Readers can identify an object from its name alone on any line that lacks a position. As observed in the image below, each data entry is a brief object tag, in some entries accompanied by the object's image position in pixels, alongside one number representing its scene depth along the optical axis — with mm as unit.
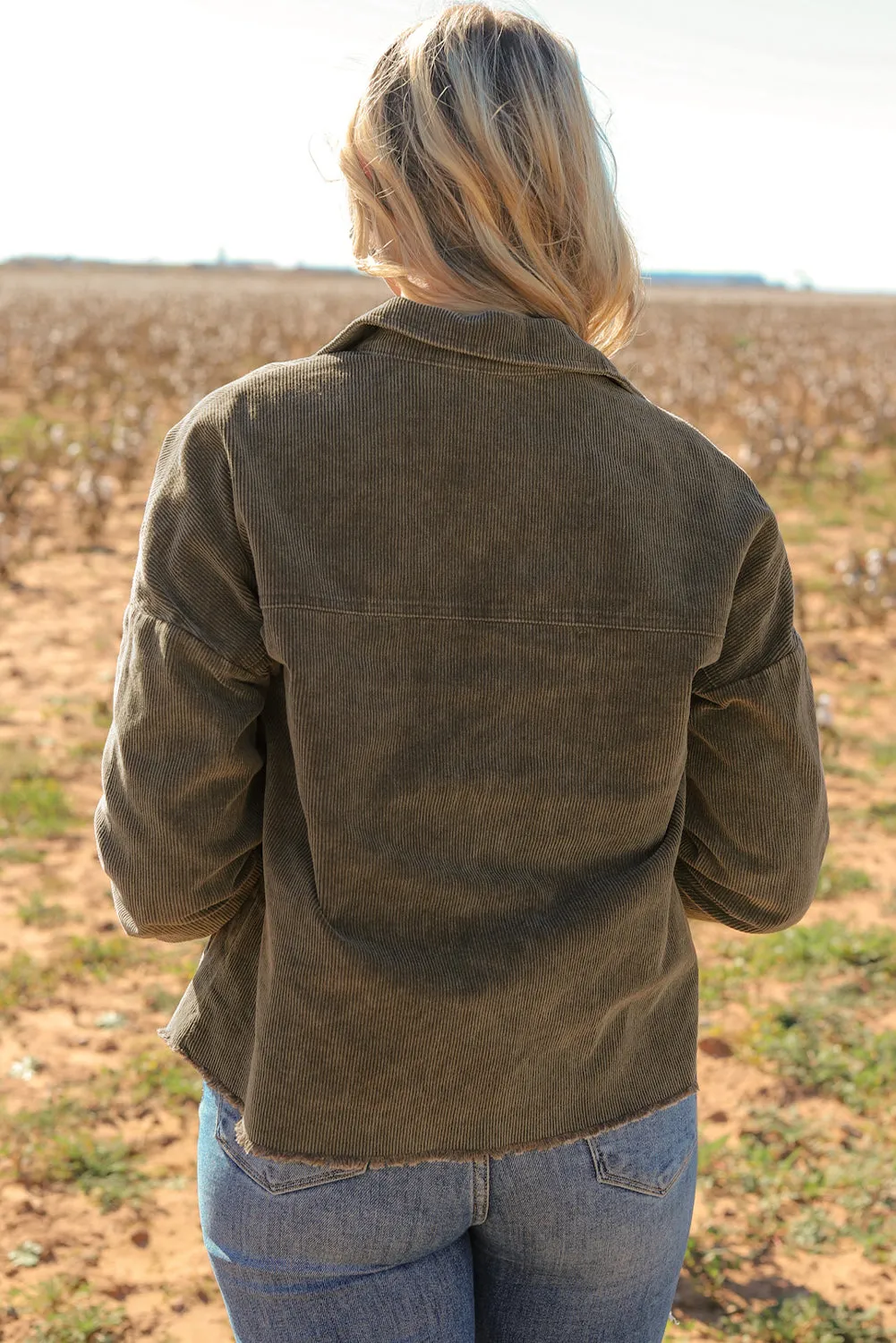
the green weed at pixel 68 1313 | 2551
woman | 1072
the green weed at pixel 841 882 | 4496
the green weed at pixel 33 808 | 4734
